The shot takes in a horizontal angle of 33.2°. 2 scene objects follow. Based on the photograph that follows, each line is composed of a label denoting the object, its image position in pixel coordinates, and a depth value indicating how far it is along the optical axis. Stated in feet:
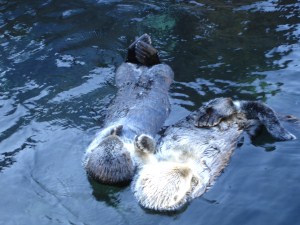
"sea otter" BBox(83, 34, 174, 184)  16.97
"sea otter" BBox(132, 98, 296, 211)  16.19
